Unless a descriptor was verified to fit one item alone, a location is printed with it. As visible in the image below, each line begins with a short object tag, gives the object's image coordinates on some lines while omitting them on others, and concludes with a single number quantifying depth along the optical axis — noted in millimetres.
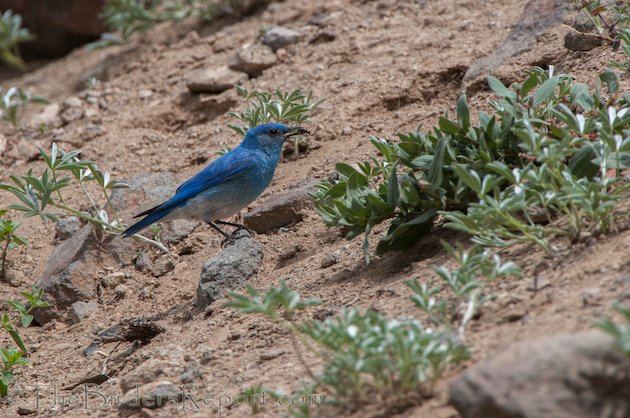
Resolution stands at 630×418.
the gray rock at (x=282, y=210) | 10742
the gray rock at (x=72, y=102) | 15859
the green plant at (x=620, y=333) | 4793
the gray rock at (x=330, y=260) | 9180
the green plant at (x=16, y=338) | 9266
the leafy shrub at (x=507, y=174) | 7109
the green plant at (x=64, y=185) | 10242
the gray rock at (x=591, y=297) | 6195
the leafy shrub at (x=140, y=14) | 17234
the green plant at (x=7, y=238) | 11359
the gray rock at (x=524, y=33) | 11758
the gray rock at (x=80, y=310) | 10789
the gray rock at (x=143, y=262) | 11320
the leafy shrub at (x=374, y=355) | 5738
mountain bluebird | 11344
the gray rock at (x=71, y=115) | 15617
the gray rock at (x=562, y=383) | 5105
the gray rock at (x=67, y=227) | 12336
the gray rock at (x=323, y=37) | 14547
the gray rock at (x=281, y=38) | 14812
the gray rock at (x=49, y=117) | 15891
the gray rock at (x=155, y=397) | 7523
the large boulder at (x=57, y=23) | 20242
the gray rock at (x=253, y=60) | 14508
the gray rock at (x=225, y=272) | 9570
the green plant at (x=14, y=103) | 15891
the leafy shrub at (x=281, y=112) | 11742
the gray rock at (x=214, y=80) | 14461
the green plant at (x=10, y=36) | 18187
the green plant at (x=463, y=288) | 6496
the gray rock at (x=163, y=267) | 11094
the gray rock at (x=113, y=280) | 11125
